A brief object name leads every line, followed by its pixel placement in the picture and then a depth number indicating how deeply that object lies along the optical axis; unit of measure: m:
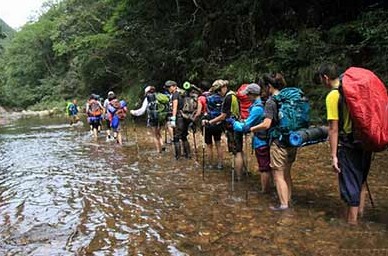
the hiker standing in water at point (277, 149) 6.02
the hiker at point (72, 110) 27.13
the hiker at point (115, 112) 14.74
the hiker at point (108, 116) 14.81
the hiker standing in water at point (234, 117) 8.05
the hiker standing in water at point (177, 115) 10.38
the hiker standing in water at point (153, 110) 11.70
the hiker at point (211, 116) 8.66
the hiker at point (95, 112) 17.12
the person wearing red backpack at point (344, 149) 5.05
